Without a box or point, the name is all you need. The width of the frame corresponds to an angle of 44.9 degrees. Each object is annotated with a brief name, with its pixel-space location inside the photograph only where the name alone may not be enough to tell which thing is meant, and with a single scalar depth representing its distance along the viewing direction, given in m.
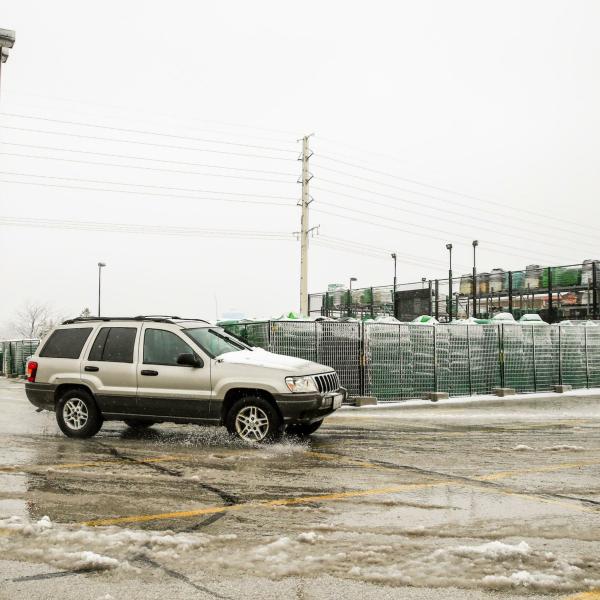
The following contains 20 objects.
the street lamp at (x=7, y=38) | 18.69
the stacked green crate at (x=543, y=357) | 21.58
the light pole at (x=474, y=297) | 35.87
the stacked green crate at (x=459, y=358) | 19.31
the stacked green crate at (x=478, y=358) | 19.78
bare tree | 106.56
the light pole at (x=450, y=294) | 32.38
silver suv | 10.05
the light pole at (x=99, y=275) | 59.33
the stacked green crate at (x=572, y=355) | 22.30
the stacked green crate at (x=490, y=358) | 20.11
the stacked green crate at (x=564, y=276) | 33.03
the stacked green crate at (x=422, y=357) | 18.48
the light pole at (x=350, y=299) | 44.58
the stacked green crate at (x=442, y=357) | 18.89
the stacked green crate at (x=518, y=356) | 20.69
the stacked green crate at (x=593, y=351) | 23.00
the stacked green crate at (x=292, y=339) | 16.88
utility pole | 33.75
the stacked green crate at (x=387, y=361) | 17.62
